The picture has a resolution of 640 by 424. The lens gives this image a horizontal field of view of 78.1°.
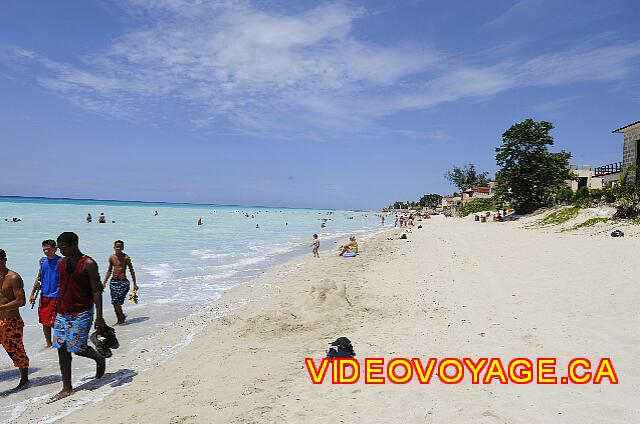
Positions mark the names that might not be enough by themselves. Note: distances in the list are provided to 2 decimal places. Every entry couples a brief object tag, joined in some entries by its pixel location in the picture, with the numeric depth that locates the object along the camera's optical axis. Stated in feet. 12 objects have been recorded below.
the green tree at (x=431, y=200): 355.36
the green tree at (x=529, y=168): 114.93
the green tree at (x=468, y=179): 328.10
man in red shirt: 15.46
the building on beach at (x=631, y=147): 89.38
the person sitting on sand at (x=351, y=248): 61.89
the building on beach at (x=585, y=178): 139.13
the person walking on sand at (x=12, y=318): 17.16
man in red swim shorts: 19.11
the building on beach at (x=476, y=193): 229.13
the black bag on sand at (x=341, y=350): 16.92
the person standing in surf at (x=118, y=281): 27.14
